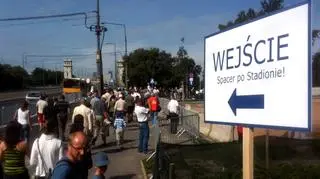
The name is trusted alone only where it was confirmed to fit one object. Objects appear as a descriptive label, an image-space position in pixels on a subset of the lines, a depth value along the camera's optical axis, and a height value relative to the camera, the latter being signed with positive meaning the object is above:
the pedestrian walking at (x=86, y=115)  9.20 -0.80
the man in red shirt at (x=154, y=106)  14.48 -0.90
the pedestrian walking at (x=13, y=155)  4.51 -0.92
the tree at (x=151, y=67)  47.19 +2.48
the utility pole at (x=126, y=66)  47.38 +2.66
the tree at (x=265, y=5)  24.75 +5.88
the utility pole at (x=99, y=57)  23.73 +1.94
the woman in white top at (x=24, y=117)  10.34 -0.98
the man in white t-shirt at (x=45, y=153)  4.60 -0.91
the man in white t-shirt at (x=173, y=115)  11.80 -1.16
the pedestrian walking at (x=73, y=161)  2.83 -0.64
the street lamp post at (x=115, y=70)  56.94 +2.42
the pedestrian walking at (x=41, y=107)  12.41 -0.80
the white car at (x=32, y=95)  40.49 -1.20
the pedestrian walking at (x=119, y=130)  10.80 -1.42
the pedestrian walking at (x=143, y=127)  10.11 -1.25
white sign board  1.92 +0.08
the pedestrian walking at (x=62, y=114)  11.43 -0.99
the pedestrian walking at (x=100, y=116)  11.06 -1.00
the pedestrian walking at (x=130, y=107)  17.53 -1.13
